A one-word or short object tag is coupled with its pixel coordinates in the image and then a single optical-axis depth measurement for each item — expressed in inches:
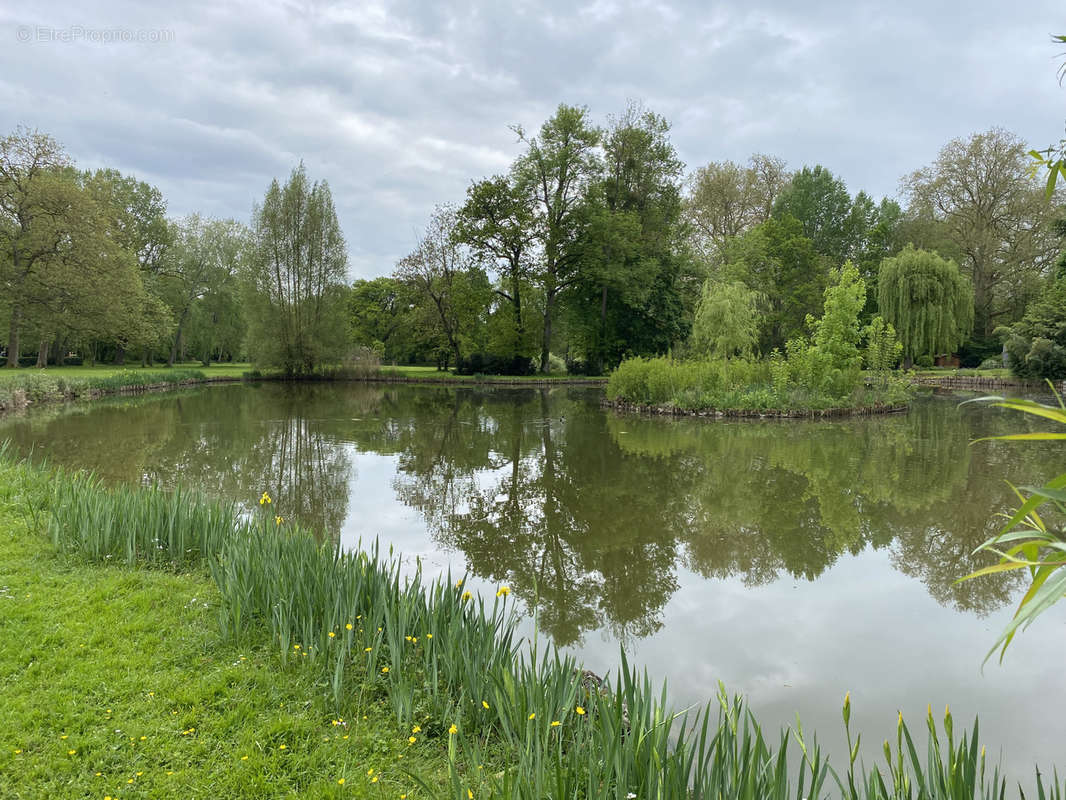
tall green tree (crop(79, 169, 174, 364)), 1366.9
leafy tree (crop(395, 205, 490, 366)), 1359.5
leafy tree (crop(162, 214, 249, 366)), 1491.1
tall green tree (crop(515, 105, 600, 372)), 1280.8
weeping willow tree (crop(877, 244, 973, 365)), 1181.1
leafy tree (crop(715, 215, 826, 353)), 1310.3
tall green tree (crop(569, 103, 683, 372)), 1322.6
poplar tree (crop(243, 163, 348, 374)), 1300.4
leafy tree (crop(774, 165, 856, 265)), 1600.6
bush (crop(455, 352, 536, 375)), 1395.2
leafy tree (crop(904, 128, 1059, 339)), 1336.1
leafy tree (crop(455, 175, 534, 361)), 1291.8
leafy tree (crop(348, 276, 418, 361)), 1808.6
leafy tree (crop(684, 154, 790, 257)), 1541.6
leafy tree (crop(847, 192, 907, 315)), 1428.4
